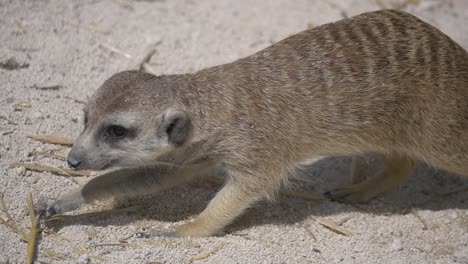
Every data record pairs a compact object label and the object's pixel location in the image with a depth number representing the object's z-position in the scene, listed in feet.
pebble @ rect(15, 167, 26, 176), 20.80
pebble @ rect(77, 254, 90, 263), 17.98
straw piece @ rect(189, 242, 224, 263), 19.14
